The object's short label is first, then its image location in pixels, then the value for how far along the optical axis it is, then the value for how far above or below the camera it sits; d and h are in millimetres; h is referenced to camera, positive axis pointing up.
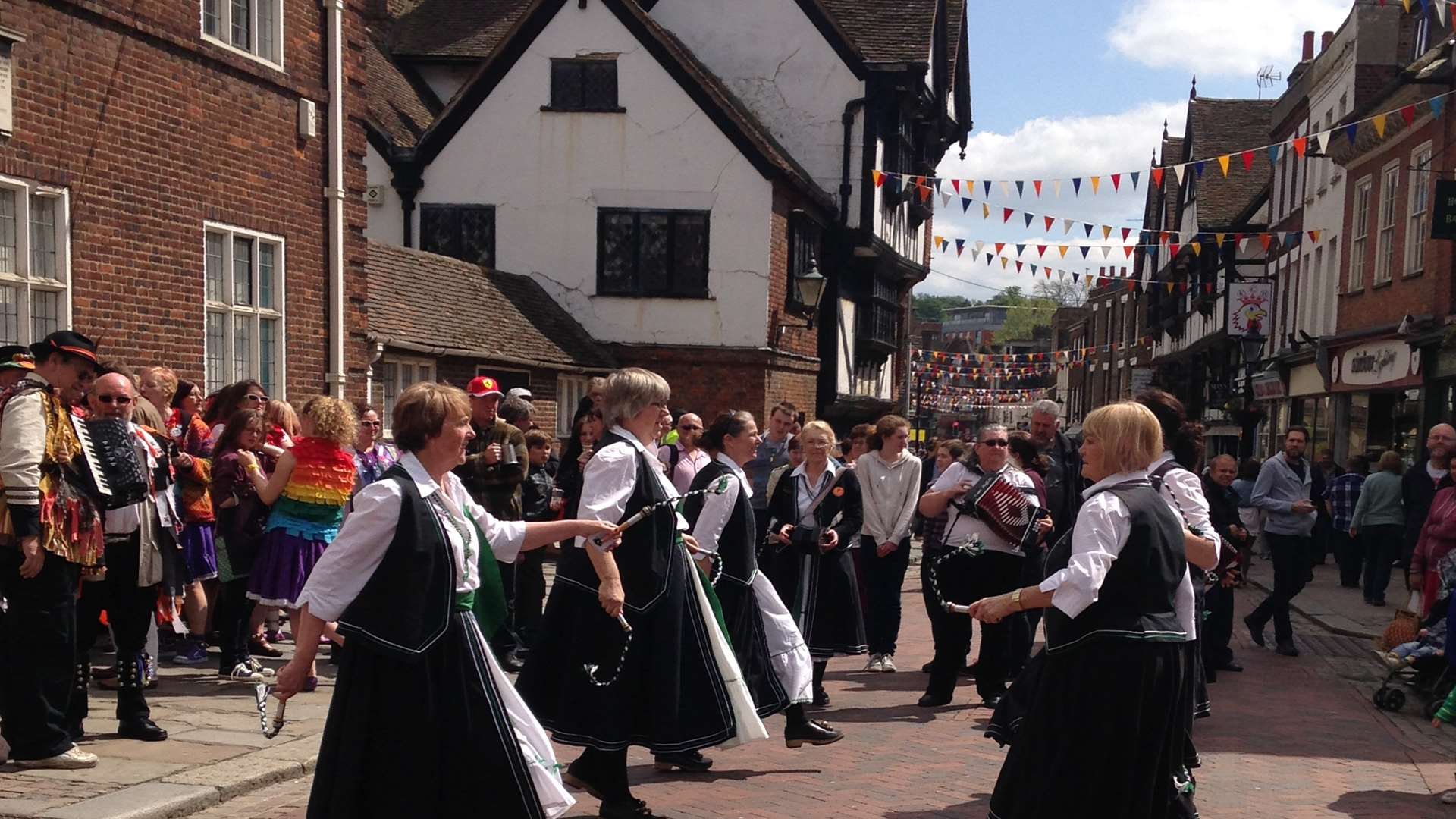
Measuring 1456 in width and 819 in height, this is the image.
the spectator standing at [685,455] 9297 -800
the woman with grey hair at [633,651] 5570 -1288
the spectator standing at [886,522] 9602 -1233
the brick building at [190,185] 10188 +1238
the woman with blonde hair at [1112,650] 4523 -1002
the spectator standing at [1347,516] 16750 -1976
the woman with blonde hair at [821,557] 8148 -1274
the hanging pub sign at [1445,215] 17969 +1921
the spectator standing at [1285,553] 11125 -1612
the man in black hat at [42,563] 5828 -1034
